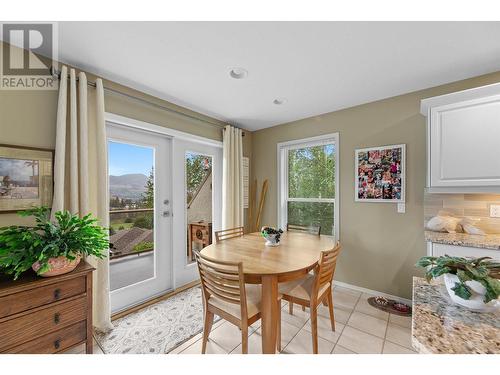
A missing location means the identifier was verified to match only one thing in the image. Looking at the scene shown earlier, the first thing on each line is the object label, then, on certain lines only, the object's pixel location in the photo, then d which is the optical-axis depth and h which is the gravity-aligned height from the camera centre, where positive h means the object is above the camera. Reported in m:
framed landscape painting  1.56 +0.08
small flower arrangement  2.16 -0.48
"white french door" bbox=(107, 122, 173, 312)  2.28 -0.30
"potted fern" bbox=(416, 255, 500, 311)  0.73 -0.32
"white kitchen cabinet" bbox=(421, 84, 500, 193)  1.79 +0.41
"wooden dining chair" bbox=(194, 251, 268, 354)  1.41 -0.75
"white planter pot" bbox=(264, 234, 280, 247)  2.16 -0.52
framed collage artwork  2.44 +0.16
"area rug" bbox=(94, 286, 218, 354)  1.76 -1.28
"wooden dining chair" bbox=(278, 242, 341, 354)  1.63 -0.83
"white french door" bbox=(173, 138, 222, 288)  2.76 -0.15
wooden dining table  1.45 -0.56
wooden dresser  1.27 -0.79
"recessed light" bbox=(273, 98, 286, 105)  2.59 +1.05
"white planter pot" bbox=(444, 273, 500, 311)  0.74 -0.39
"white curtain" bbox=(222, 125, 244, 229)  3.20 +0.14
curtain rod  1.78 +0.92
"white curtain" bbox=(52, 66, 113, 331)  1.74 +0.21
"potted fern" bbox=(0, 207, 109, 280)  1.31 -0.36
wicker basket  1.38 -0.51
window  3.04 +0.08
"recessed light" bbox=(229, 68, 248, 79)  1.96 +1.06
